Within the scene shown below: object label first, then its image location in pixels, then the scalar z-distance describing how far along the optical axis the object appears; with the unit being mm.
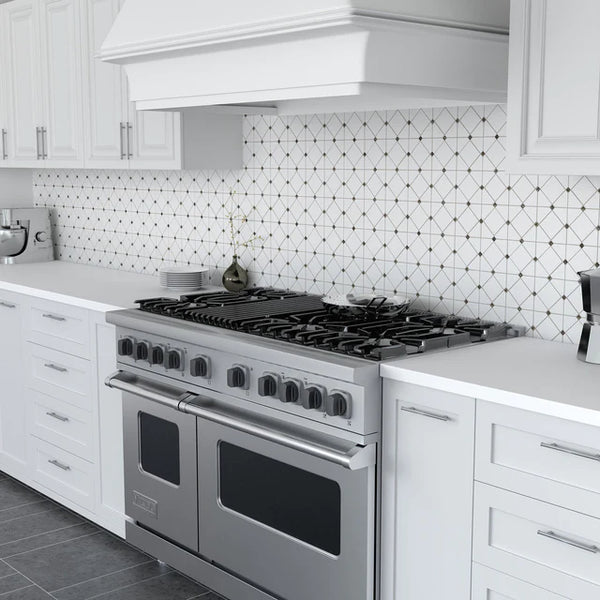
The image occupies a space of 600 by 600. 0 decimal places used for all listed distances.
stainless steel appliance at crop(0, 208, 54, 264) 4691
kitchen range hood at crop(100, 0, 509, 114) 2434
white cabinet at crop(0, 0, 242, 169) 3688
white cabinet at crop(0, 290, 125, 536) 3520
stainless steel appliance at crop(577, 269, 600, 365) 2416
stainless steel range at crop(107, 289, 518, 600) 2514
